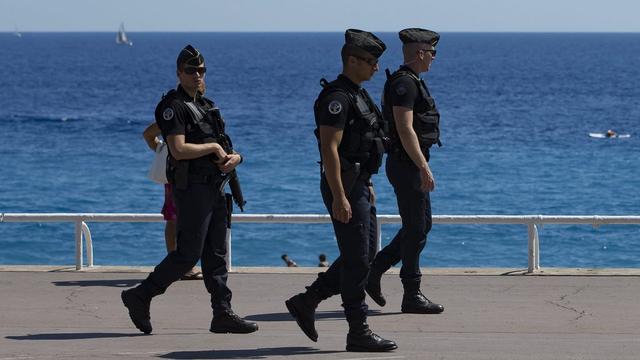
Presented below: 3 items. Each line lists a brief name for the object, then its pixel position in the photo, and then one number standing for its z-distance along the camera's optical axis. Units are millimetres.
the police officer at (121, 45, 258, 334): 13554
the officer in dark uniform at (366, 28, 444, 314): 14532
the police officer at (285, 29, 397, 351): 12669
